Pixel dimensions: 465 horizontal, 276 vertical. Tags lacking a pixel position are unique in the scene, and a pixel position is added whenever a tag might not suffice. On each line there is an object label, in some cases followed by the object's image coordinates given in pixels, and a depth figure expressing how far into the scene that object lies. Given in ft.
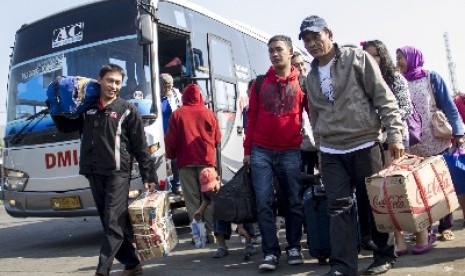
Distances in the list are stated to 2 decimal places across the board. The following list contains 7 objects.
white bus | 23.16
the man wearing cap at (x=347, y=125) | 13.60
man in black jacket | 15.94
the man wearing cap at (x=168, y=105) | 24.68
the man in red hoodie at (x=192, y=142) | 21.61
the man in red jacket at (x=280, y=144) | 16.62
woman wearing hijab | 17.54
